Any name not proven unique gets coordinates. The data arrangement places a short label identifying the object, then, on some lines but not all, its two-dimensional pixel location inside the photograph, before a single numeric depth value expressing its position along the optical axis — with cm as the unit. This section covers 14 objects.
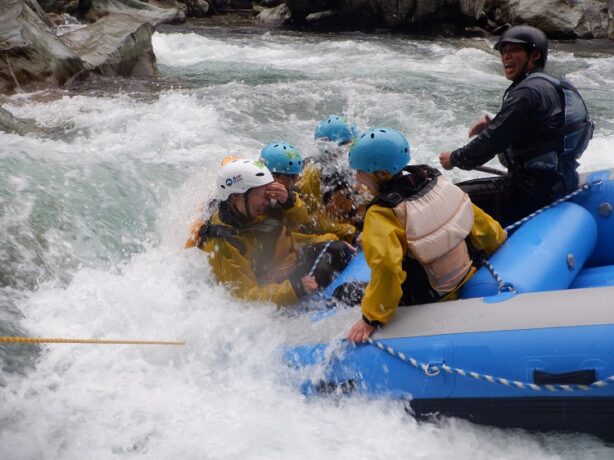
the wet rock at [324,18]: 2100
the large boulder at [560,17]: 1838
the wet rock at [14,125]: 719
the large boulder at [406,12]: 1944
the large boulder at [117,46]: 1108
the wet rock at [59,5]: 1953
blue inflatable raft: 270
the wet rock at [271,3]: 2482
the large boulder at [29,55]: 942
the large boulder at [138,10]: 2025
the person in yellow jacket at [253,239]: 361
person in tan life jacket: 291
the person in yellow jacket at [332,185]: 457
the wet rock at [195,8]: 2362
